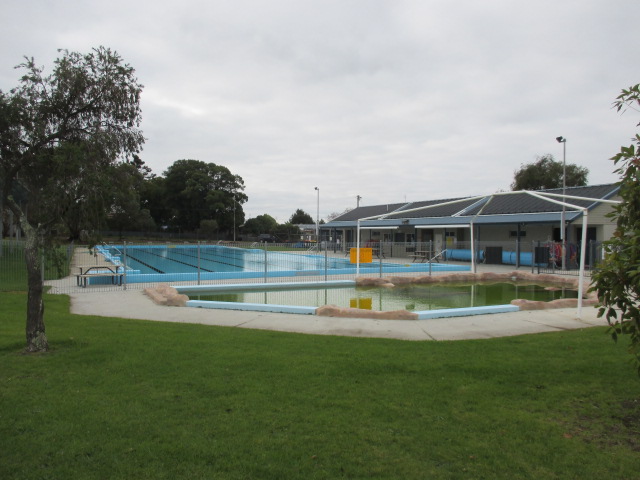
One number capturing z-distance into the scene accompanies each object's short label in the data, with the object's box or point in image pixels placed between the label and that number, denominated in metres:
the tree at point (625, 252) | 3.65
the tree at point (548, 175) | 55.03
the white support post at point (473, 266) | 23.27
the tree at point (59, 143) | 6.25
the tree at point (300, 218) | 123.52
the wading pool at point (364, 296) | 11.79
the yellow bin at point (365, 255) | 21.19
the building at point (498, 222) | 28.44
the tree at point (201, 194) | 73.81
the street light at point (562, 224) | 23.95
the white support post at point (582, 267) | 10.66
